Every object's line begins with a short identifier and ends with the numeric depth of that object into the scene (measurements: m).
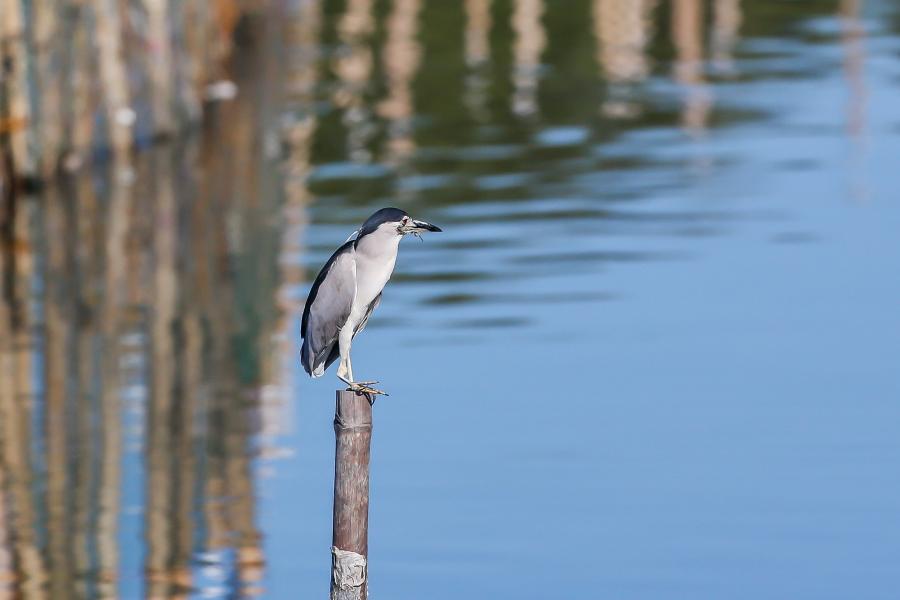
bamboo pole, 17.69
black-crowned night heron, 17.37
